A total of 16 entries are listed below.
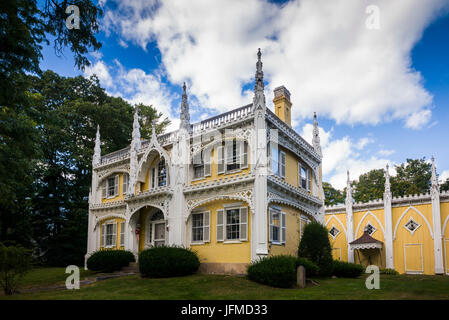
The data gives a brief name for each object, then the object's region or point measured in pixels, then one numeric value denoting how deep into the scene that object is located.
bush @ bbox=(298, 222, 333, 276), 17.50
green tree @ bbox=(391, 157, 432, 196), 38.00
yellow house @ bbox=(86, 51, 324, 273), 17.98
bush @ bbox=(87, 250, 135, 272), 21.45
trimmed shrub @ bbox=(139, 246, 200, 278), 17.06
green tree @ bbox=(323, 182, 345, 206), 46.38
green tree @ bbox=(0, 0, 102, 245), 10.02
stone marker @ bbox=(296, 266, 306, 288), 14.21
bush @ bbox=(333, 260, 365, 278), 19.12
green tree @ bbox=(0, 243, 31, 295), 12.87
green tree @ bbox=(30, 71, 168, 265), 31.19
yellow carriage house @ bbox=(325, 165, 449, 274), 23.77
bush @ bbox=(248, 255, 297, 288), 13.97
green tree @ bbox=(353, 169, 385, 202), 41.47
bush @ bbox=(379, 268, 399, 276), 23.16
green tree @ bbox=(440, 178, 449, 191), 39.92
